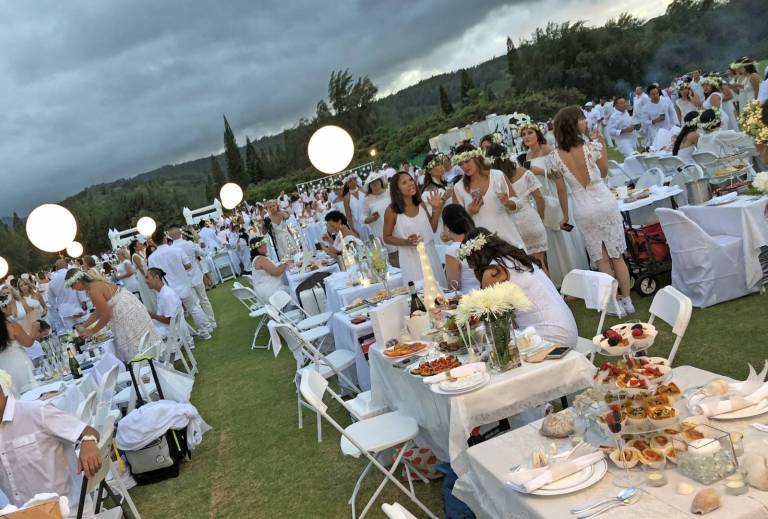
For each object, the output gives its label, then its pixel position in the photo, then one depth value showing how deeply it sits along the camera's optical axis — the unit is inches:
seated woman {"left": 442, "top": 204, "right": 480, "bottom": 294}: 200.7
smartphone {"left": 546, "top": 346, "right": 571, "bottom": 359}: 124.8
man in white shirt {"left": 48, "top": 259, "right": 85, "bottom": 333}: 454.0
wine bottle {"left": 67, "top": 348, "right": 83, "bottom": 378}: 261.1
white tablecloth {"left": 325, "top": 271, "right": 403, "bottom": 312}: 257.0
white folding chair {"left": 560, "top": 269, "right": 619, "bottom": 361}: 151.1
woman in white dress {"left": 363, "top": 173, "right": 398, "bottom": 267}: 362.6
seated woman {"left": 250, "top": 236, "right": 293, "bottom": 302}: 357.1
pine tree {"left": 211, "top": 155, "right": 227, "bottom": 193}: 2787.6
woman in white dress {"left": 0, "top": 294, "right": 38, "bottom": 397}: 254.0
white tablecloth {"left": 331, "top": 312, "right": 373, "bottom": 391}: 208.1
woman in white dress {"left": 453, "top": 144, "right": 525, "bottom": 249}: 235.1
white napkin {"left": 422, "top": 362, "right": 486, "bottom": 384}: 125.2
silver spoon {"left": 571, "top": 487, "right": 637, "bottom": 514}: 73.6
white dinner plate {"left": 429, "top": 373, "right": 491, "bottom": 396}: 119.8
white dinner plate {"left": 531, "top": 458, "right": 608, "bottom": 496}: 78.0
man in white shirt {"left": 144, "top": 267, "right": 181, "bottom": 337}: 326.6
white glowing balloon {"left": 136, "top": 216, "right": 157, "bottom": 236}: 700.0
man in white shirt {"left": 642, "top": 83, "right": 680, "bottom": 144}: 568.2
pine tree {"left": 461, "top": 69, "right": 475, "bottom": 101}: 1941.2
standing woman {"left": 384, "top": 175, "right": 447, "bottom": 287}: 249.6
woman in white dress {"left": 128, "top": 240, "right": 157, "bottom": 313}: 482.6
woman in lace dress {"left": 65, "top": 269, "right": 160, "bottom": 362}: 271.1
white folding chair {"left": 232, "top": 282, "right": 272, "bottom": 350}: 353.4
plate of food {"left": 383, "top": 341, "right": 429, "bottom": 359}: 154.6
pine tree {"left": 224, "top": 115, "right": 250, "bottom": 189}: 2417.6
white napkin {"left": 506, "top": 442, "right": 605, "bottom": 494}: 80.6
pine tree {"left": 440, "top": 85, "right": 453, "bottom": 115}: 1749.5
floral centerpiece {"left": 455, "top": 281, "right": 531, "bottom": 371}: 118.4
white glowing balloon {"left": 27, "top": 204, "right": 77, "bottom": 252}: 342.6
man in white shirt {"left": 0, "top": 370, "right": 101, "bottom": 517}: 140.6
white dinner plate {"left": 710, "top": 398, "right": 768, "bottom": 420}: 80.3
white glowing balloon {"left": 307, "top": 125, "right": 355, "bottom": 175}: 327.6
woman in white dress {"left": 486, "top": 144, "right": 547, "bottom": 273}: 258.1
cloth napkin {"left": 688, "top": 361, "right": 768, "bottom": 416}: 82.0
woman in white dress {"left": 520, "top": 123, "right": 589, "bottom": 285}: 287.7
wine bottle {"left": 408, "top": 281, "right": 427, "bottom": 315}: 176.9
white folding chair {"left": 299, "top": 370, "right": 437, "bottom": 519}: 140.2
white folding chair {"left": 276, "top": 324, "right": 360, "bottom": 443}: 209.5
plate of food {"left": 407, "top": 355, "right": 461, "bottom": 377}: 134.3
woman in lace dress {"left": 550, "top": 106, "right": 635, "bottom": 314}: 227.6
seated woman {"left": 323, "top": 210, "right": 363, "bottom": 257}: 347.6
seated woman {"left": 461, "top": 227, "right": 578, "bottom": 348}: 148.3
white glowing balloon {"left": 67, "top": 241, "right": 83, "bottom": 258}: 626.8
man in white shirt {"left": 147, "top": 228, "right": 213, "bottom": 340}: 426.6
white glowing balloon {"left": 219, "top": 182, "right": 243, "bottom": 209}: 599.8
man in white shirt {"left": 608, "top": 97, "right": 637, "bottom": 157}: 593.1
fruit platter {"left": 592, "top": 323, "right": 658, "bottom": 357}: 98.1
